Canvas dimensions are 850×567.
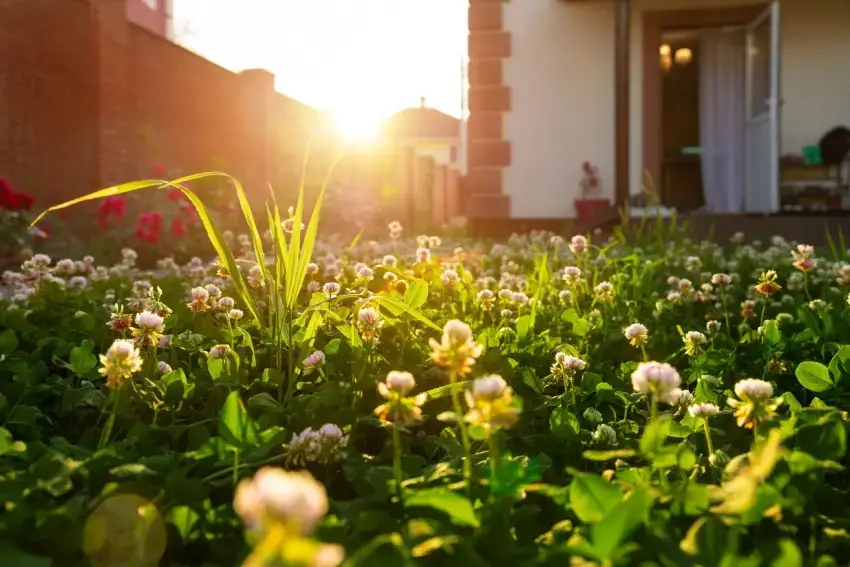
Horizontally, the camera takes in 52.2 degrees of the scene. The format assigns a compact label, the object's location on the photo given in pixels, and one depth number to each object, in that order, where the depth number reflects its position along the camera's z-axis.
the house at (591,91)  9.88
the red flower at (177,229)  7.38
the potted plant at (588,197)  9.49
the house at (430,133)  48.19
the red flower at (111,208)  7.20
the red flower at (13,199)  6.24
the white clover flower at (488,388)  0.99
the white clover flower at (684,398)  1.59
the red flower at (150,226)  7.01
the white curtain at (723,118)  10.71
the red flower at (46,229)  7.06
